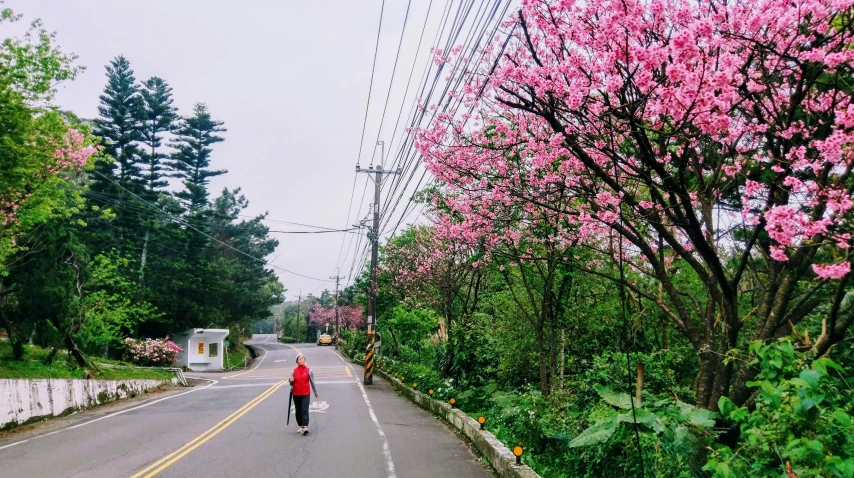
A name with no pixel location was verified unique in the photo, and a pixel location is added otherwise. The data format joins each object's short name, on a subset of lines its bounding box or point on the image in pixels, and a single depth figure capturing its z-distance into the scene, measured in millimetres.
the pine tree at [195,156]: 47531
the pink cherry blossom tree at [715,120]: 4715
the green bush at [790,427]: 3281
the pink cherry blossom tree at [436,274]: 19569
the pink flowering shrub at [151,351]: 33938
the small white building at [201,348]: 45562
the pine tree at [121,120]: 40688
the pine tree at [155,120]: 42812
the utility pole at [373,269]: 25703
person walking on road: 12070
